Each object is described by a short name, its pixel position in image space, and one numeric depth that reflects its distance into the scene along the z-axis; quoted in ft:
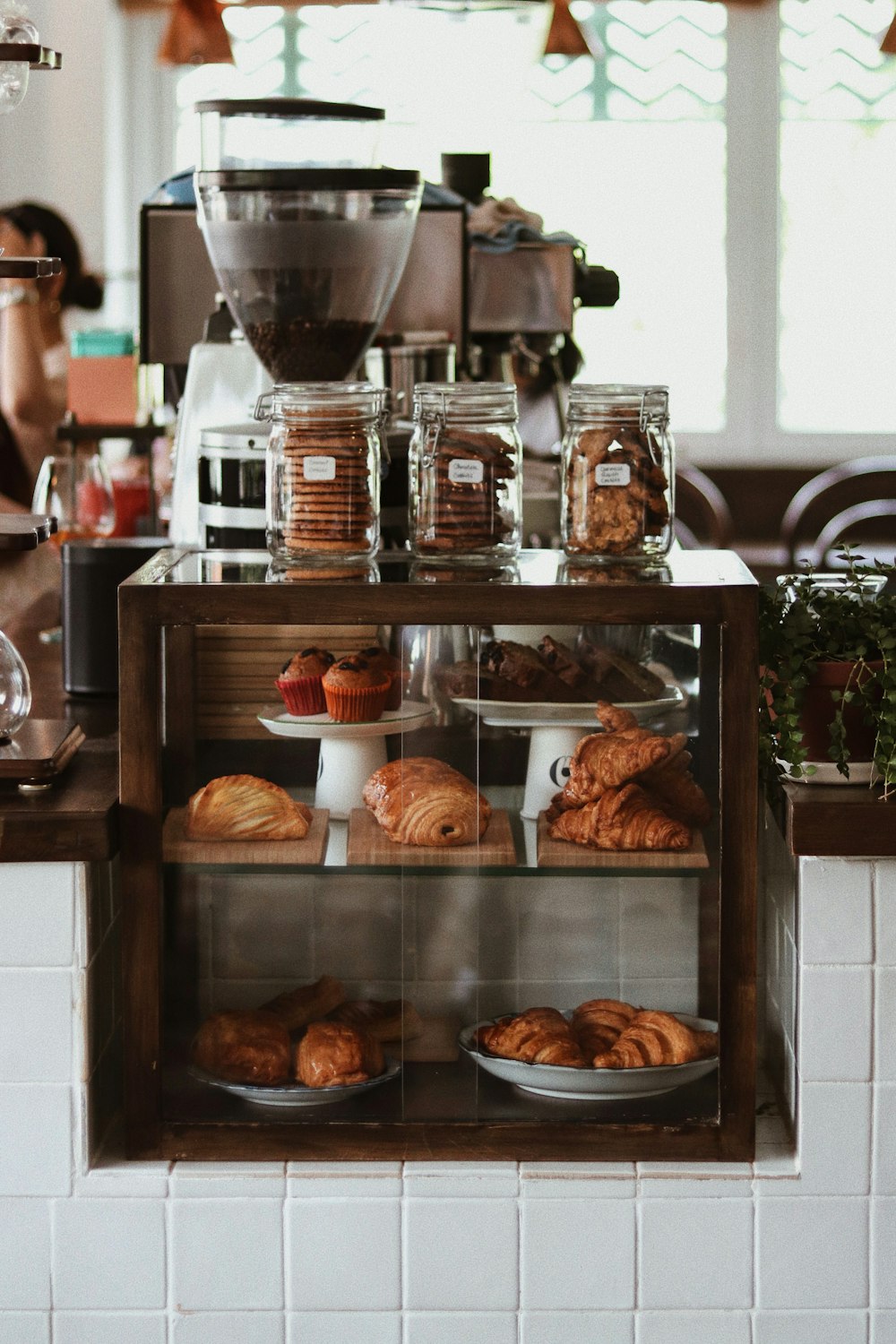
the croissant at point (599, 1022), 9.22
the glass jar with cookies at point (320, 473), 9.12
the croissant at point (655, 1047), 9.11
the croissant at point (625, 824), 9.03
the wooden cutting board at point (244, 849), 9.03
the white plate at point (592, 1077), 9.11
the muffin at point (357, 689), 9.00
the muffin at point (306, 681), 9.00
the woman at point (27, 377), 21.23
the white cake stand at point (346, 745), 9.02
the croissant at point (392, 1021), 9.14
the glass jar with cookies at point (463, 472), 9.19
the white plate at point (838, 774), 9.10
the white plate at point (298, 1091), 9.16
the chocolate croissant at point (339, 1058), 9.14
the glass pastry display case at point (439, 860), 8.94
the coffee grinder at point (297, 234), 9.71
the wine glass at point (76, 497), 13.25
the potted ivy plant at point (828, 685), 9.02
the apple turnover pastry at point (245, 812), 9.05
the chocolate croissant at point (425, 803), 9.04
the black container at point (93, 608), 10.33
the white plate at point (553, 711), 8.99
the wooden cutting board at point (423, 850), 9.07
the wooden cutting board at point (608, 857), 9.04
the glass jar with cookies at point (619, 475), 9.21
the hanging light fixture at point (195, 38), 24.81
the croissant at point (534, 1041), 9.12
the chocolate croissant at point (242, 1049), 9.16
